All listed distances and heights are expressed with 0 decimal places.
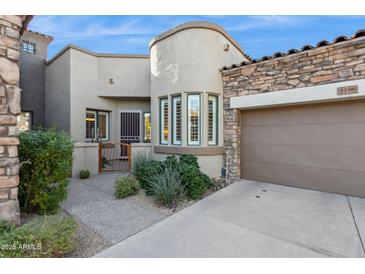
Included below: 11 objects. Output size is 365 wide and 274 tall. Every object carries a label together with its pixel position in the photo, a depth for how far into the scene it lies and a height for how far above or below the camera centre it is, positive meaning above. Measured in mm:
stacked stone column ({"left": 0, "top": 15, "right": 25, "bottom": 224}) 3229 +280
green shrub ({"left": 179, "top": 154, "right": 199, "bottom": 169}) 5672 -687
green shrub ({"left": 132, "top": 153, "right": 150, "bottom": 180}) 5764 -868
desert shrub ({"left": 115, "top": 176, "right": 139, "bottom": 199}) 5109 -1304
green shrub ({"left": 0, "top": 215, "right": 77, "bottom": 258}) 2621 -1372
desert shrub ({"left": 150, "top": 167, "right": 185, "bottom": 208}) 4605 -1206
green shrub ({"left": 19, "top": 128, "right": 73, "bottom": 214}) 3801 -663
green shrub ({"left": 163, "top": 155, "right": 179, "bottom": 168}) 5495 -727
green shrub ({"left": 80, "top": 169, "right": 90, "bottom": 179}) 6973 -1298
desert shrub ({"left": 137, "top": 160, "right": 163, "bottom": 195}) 5312 -965
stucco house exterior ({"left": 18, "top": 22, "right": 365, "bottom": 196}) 4789 +816
